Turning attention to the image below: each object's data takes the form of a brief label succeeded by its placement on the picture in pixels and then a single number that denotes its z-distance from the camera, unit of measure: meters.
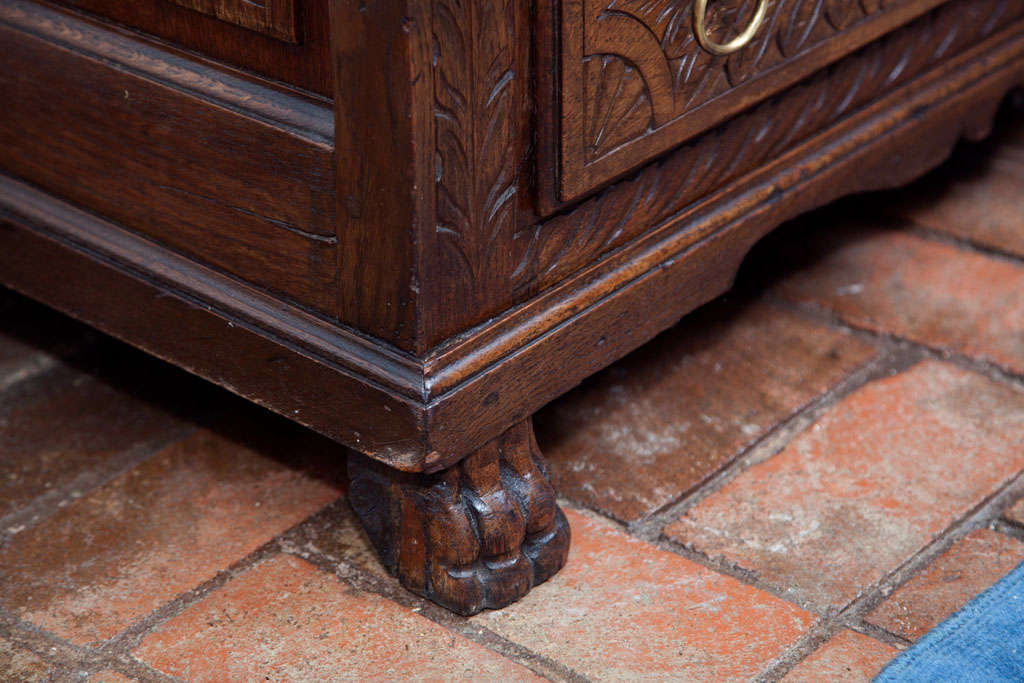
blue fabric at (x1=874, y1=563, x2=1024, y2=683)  1.82
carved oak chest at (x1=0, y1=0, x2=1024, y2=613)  1.76
